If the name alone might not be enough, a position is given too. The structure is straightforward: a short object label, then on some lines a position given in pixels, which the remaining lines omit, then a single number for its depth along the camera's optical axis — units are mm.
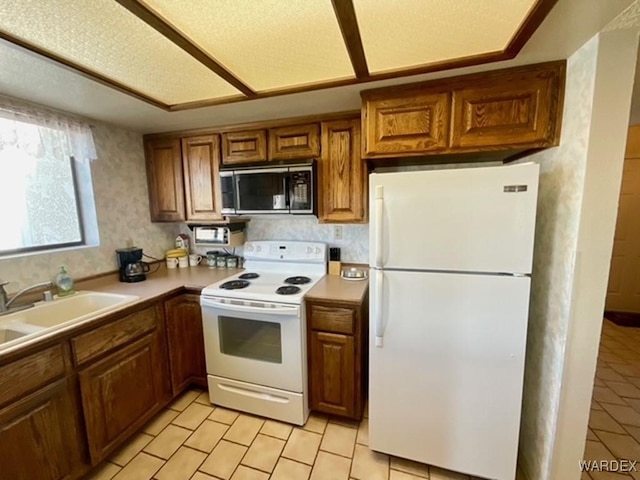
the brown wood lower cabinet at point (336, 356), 1806
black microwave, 2039
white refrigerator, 1336
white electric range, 1853
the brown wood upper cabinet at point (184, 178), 2371
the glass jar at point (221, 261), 2705
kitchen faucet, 1595
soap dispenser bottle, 1902
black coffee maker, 2254
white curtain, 1685
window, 1758
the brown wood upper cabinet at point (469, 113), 1418
